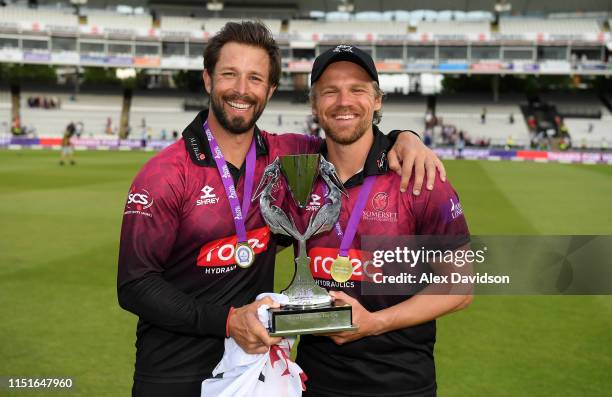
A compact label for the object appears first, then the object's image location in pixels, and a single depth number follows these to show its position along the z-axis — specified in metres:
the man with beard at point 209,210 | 2.78
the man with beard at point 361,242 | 2.82
